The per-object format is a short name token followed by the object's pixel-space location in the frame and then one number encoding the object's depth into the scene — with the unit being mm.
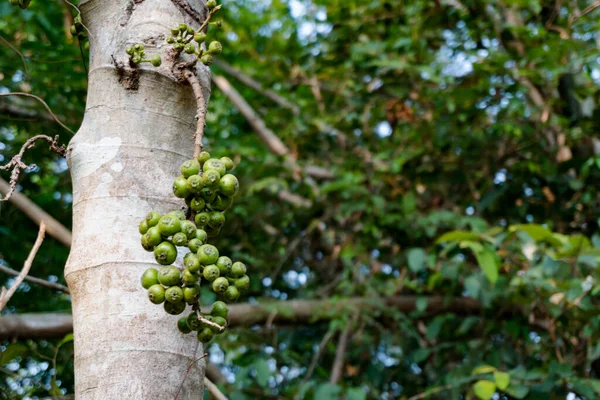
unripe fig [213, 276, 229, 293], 1048
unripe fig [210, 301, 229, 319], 1102
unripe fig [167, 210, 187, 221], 1066
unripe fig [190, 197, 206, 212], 1083
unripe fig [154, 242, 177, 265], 1043
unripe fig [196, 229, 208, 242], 1084
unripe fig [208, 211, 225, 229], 1109
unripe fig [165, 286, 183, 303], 1023
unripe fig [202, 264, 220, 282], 1032
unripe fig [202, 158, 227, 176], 1073
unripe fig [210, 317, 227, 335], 1058
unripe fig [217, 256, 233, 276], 1063
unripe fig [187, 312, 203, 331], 1062
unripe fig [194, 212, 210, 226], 1098
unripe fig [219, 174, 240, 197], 1084
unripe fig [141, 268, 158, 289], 1069
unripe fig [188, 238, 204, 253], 1061
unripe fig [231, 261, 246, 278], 1103
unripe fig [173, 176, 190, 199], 1062
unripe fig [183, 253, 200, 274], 1036
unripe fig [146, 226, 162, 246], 1048
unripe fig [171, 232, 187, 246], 1038
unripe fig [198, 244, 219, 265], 1039
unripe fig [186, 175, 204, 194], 1056
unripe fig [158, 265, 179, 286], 1031
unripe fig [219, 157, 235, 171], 1110
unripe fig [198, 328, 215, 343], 1061
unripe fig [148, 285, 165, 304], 1031
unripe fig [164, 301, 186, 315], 1036
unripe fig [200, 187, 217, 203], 1078
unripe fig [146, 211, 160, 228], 1073
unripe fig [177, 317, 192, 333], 1075
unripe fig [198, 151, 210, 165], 1093
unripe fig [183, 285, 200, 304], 1033
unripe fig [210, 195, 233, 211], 1113
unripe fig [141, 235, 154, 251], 1054
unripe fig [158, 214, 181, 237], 1042
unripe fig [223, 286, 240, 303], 1105
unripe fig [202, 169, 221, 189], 1057
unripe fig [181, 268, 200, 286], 1037
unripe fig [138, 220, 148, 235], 1086
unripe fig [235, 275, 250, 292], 1126
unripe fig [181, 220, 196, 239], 1058
